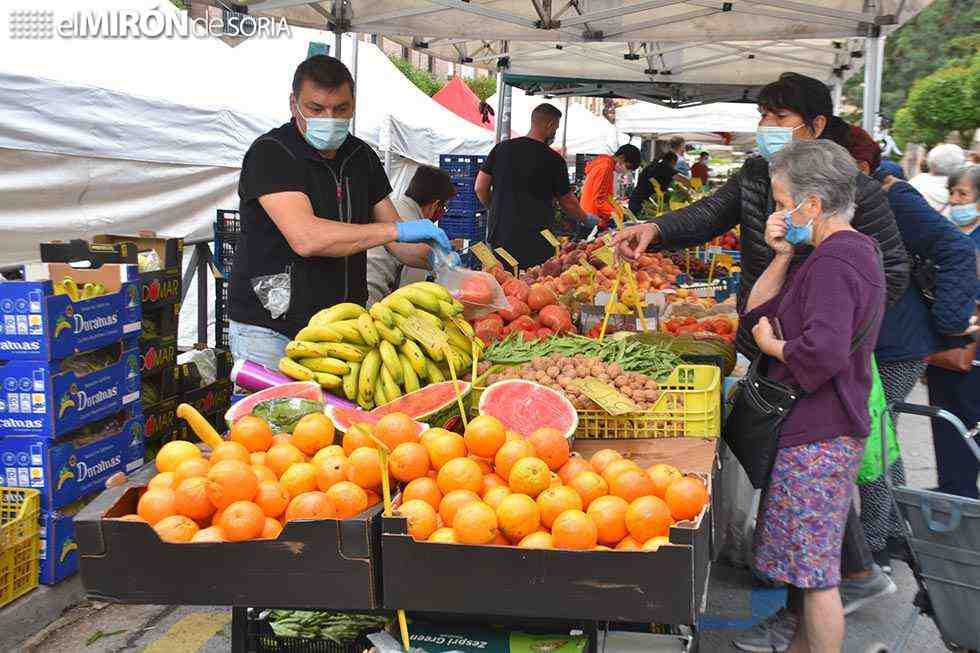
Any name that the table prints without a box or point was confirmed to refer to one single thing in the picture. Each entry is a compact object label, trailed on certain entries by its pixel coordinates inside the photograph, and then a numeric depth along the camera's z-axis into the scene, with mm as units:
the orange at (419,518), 2270
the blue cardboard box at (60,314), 4137
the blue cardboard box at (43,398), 4160
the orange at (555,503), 2289
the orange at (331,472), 2428
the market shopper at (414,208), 6387
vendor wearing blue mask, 3680
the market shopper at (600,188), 10438
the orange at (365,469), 2438
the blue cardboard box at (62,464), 4184
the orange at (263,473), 2457
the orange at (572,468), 2571
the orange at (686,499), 2332
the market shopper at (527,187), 7562
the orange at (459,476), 2412
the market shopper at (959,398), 4988
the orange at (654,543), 2175
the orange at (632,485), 2420
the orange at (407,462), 2488
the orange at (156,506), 2312
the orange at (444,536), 2248
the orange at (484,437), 2584
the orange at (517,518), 2262
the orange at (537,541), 2195
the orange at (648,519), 2262
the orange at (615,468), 2512
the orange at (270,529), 2303
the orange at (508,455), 2494
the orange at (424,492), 2398
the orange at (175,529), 2260
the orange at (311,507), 2279
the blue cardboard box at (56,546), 4234
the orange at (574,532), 2180
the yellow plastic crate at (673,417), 3072
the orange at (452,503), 2318
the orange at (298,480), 2449
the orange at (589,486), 2420
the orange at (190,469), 2428
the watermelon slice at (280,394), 2980
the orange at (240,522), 2238
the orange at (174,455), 2564
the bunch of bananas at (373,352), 3137
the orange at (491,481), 2486
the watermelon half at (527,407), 2963
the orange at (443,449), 2533
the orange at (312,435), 2678
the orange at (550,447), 2604
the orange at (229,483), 2314
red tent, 19406
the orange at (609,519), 2277
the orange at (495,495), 2355
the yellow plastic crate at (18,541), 4016
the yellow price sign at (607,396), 2980
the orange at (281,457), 2553
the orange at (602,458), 2629
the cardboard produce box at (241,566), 2236
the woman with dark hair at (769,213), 3457
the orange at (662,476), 2459
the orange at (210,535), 2256
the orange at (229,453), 2502
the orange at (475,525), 2205
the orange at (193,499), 2322
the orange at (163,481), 2411
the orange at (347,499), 2316
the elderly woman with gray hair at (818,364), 2898
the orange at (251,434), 2686
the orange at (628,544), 2258
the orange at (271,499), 2365
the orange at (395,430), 2637
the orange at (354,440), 2574
